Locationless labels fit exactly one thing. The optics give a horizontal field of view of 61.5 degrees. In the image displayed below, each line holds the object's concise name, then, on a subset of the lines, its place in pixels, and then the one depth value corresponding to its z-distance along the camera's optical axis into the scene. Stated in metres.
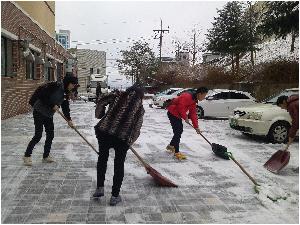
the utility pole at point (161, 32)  33.25
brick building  9.07
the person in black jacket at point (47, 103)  4.13
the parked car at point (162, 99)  15.29
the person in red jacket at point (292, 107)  4.03
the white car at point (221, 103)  10.93
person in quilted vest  3.01
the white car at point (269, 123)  6.32
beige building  40.44
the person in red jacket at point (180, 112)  4.89
